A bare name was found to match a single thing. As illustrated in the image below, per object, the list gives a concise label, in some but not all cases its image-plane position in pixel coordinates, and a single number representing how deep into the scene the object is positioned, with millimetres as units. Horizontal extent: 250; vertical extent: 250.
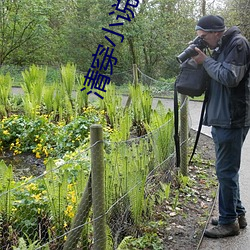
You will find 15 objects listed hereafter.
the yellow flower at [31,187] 3021
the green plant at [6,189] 2742
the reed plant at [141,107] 6015
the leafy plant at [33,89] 6121
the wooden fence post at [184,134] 4355
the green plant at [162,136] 3990
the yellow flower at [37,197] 2891
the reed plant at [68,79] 6927
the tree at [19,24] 14547
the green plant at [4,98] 6488
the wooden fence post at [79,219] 2387
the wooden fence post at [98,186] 2295
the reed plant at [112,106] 6033
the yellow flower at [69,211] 2734
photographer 2787
